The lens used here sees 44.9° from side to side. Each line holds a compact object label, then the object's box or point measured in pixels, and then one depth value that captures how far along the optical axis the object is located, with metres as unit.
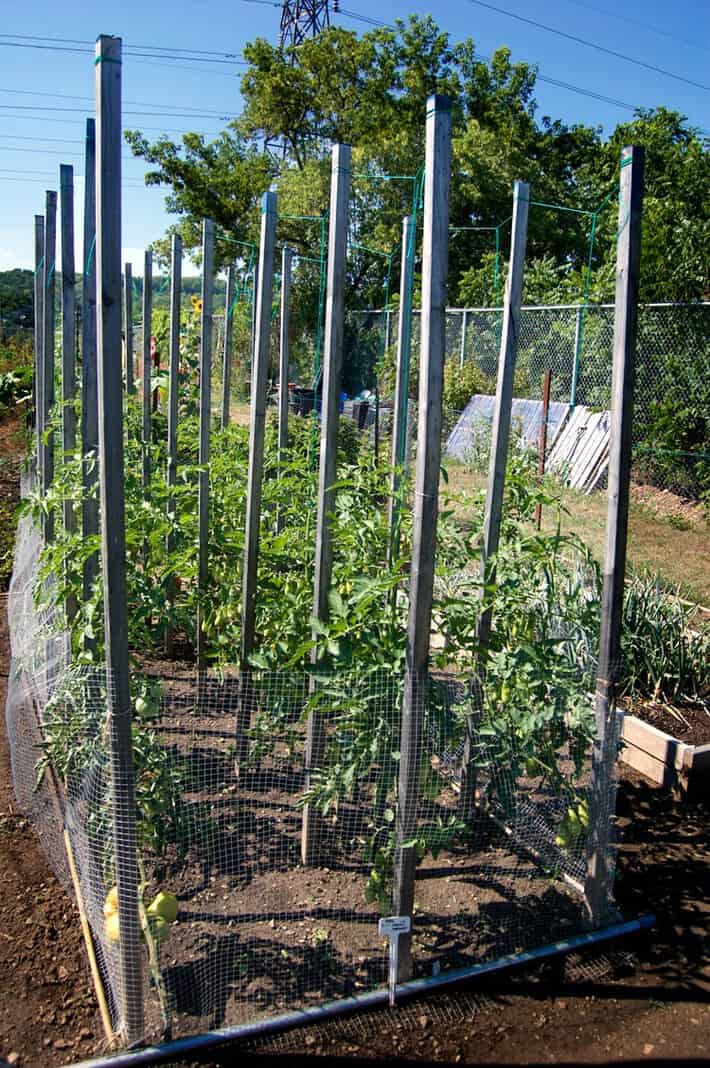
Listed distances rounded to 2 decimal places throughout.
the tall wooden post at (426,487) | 2.39
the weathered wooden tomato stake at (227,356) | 6.12
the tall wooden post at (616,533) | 2.81
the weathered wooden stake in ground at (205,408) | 4.03
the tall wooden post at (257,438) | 3.48
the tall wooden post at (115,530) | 2.11
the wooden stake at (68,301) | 4.50
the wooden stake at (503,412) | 3.22
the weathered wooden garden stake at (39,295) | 6.21
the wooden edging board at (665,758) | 4.04
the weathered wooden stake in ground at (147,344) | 5.68
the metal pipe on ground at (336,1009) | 2.43
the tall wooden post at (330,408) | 2.91
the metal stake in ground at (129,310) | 6.95
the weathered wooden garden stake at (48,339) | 5.48
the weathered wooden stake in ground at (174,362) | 4.85
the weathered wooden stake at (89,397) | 3.32
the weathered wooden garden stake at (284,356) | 4.91
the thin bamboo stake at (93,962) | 2.54
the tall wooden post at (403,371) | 3.71
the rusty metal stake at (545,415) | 6.89
